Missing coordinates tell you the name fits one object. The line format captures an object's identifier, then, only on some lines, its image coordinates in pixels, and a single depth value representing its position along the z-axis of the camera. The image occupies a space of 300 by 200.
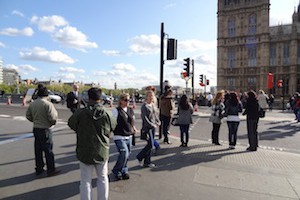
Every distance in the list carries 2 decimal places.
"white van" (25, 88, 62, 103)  25.90
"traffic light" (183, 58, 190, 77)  13.30
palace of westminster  46.50
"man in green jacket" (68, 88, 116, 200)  3.25
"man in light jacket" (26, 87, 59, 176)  4.66
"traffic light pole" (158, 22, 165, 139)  8.83
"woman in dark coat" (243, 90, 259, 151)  7.27
